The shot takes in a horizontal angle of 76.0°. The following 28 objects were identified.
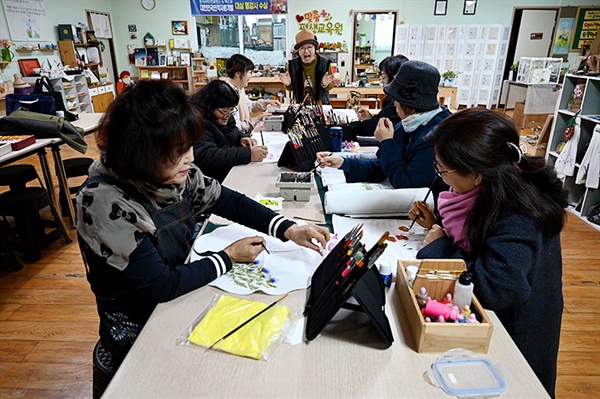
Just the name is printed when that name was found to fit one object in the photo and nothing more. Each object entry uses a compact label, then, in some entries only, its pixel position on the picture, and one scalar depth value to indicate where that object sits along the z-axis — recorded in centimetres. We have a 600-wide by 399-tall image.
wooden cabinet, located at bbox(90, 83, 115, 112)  678
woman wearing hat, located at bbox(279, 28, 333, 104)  368
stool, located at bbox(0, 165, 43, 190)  280
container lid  75
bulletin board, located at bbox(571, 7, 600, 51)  759
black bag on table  343
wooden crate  82
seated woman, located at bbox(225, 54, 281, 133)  292
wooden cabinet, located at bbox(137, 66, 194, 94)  793
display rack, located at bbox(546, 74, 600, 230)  319
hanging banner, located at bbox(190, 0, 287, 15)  750
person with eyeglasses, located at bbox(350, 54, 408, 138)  258
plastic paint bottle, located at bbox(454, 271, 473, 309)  88
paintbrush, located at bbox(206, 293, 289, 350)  87
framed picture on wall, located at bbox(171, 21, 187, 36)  781
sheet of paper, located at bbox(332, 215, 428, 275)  124
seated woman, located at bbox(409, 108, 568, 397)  93
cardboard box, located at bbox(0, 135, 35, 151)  248
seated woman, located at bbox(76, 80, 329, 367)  88
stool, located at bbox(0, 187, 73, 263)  259
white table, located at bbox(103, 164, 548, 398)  76
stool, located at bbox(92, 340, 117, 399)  112
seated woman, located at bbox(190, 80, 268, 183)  205
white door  796
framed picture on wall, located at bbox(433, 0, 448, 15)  771
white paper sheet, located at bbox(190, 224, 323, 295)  108
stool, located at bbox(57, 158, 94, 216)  325
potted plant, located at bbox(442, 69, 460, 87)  614
